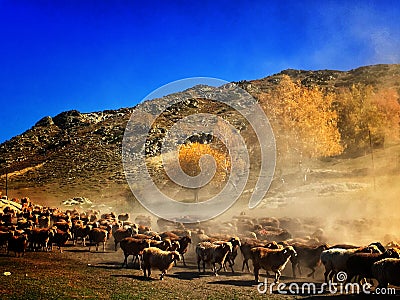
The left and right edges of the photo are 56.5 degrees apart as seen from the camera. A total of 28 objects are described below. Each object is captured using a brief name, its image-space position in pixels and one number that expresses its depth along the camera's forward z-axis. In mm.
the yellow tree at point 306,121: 52594
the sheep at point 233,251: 18828
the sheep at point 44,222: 29612
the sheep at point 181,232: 25227
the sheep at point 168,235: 23341
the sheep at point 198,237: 23409
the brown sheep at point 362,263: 13891
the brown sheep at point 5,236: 20645
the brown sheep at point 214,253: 18172
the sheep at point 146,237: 21778
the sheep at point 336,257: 15055
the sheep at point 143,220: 35756
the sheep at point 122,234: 24641
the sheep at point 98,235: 24016
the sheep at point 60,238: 22891
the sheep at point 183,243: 21031
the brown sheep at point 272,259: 16047
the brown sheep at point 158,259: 16453
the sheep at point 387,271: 12484
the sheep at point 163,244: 19716
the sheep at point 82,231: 25500
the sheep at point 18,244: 20094
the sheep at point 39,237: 22172
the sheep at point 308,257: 17375
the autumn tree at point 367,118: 50656
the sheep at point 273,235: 24216
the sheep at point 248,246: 18847
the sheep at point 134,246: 19078
